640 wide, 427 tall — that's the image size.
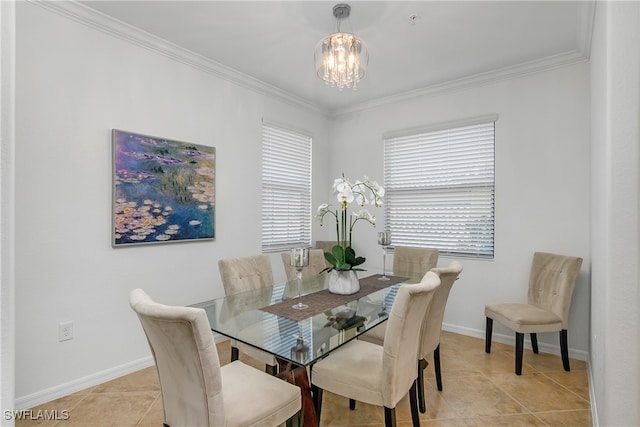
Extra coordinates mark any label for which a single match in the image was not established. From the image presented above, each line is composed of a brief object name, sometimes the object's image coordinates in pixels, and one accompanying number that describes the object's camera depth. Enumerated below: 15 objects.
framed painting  2.51
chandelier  2.17
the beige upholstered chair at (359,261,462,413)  2.01
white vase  2.26
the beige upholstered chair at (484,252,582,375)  2.60
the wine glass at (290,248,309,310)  1.96
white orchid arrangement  2.04
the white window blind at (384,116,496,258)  3.43
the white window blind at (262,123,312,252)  3.79
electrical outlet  2.24
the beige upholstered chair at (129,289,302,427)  1.15
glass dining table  1.54
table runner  1.90
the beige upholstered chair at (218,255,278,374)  2.26
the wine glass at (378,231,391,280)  2.81
